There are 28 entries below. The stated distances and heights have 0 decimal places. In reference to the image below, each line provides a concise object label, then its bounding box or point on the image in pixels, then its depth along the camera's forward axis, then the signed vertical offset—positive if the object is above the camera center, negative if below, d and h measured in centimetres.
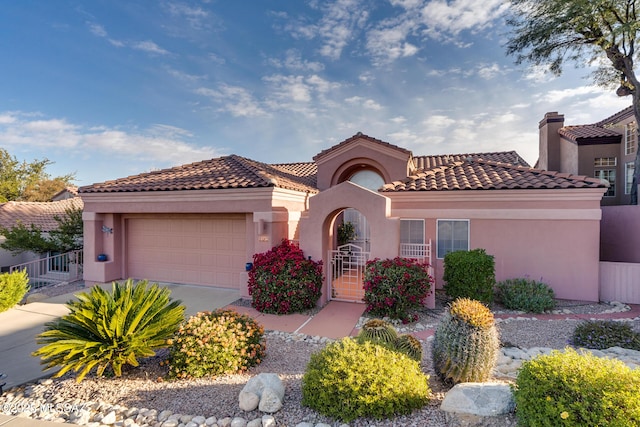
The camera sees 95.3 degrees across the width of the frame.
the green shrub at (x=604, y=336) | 682 -290
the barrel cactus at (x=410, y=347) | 498 -229
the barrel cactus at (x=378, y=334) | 496 -210
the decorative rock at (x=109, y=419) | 424 -300
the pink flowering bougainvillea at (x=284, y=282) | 955 -223
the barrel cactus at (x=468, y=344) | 442 -199
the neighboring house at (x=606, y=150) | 1802 +423
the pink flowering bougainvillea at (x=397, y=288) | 856 -217
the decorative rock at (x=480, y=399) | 376 -245
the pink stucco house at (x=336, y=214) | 1032 -17
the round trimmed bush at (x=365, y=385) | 398 -240
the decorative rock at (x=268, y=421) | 400 -286
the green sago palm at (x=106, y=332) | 510 -222
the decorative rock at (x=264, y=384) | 447 -264
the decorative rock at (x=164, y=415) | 429 -300
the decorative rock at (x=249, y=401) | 435 -280
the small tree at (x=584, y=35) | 1394 +947
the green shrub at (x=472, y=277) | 935 -199
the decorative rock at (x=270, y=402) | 429 -277
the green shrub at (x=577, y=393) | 285 -186
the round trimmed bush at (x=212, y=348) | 545 -260
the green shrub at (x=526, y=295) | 941 -266
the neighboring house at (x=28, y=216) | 1936 -13
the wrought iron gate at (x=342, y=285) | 1070 -280
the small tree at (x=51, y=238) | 1581 -134
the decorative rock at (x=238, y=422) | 406 -292
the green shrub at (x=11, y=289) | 1013 -267
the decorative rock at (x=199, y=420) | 417 -297
